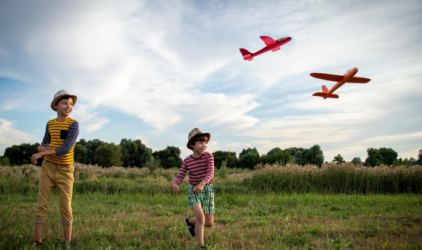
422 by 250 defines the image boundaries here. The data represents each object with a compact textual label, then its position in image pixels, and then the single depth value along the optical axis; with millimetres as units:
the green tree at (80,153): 37778
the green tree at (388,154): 33656
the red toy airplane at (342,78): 6938
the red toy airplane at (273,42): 7078
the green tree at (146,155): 41538
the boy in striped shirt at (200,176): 4603
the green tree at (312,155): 36906
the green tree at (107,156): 38344
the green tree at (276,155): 47000
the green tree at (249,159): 48700
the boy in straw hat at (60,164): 4613
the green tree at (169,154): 47731
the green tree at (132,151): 45906
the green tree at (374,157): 30281
